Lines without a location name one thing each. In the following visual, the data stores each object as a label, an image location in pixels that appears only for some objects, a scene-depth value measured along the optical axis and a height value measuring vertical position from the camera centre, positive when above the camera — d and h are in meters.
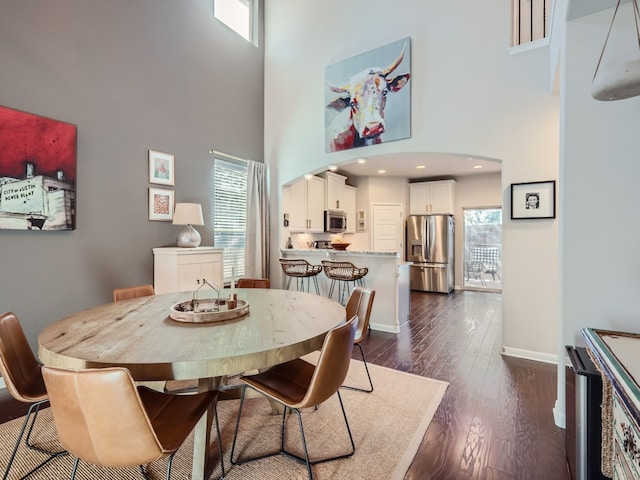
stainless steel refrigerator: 6.73 -0.38
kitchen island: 4.03 -0.65
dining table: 1.14 -0.46
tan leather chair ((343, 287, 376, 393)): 2.24 -0.55
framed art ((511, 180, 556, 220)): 2.97 +0.34
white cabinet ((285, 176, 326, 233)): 5.33 +0.54
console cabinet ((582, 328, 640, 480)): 0.93 -0.51
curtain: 4.85 +0.10
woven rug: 1.60 -1.23
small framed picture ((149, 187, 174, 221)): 3.64 +0.37
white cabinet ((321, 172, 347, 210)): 6.09 +0.90
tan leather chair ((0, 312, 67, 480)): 1.44 -0.68
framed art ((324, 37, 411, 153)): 3.91 +1.85
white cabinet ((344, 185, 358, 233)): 6.71 +0.62
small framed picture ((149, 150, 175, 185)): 3.65 +0.81
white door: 7.02 +0.19
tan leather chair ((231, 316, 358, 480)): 1.39 -0.77
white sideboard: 3.47 -0.38
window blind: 4.54 +0.39
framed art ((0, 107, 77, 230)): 2.57 +0.56
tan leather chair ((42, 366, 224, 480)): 0.98 -0.61
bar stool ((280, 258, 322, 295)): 4.22 -0.47
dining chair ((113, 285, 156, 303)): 2.38 -0.46
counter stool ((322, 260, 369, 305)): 3.87 -0.47
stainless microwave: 6.12 +0.27
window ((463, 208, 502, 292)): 7.03 -0.34
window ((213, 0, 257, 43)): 4.76 +3.53
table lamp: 3.61 +0.17
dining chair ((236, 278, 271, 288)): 3.13 -0.49
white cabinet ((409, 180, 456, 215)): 6.90 +0.84
